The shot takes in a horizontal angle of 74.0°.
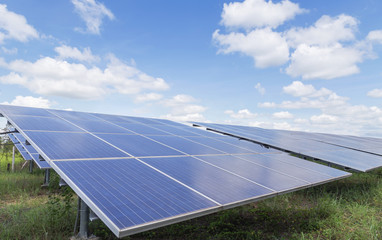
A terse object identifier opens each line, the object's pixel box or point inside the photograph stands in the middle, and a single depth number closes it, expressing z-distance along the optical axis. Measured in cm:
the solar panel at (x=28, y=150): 1055
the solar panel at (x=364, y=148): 1520
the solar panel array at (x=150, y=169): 356
